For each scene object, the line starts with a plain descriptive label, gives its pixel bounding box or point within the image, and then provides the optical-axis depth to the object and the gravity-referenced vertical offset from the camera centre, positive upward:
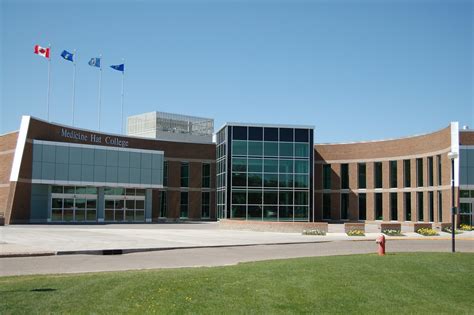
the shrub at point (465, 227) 43.69 -2.97
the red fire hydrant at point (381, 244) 19.06 -1.92
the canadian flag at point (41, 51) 51.28 +12.81
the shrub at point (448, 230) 41.07 -3.00
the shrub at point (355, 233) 36.62 -2.92
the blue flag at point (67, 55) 54.07 +13.17
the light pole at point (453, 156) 23.41 +1.51
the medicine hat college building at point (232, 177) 47.09 +1.19
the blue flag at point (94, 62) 58.69 +13.52
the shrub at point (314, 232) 37.25 -2.94
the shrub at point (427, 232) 37.56 -2.88
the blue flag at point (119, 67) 61.69 +13.70
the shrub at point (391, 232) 37.53 -2.94
